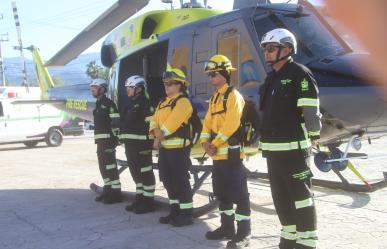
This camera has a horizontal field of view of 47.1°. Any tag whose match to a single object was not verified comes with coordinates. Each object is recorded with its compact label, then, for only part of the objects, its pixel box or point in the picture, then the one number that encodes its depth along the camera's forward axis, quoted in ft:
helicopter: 13.94
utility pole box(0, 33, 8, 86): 149.75
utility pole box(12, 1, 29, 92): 119.34
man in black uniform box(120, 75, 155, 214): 20.06
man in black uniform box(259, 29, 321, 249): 11.93
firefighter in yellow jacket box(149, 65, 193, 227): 17.16
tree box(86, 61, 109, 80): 235.28
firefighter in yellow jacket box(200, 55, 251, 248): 14.34
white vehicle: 61.16
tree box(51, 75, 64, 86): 290.54
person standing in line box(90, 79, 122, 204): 22.35
